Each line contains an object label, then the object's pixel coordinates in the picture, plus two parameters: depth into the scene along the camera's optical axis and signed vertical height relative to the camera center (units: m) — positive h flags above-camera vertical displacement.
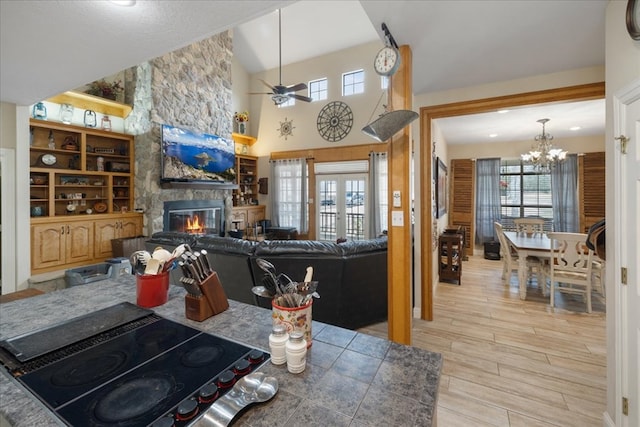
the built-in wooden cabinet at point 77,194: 3.99 +0.33
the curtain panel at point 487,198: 6.57 +0.36
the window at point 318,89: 7.35 +3.29
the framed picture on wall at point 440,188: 4.41 +0.44
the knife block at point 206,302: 1.26 -0.40
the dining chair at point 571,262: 3.33 -0.60
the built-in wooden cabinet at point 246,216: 7.11 -0.06
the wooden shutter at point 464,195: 6.70 +0.44
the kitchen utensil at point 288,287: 1.05 -0.28
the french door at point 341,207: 6.92 +0.17
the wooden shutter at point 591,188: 5.72 +0.52
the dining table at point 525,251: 3.70 -0.50
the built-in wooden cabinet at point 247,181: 7.70 +0.95
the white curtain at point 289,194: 7.43 +0.55
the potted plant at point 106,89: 4.87 +2.22
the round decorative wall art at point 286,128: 7.70 +2.36
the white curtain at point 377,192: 6.52 +0.50
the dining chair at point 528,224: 5.11 -0.21
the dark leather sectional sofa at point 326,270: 2.69 -0.55
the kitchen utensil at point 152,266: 1.41 -0.26
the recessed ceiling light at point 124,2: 1.52 +1.15
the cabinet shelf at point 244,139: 7.74 +2.13
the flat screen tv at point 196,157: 5.16 +1.15
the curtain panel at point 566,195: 5.97 +0.39
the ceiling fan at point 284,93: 5.19 +2.27
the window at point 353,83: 6.88 +3.24
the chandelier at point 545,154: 4.90 +1.04
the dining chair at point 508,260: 4.10 -0.70
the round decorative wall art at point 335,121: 6.96 +2.34
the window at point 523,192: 6.45 +0.48
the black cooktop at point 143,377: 0.71 -0.49
